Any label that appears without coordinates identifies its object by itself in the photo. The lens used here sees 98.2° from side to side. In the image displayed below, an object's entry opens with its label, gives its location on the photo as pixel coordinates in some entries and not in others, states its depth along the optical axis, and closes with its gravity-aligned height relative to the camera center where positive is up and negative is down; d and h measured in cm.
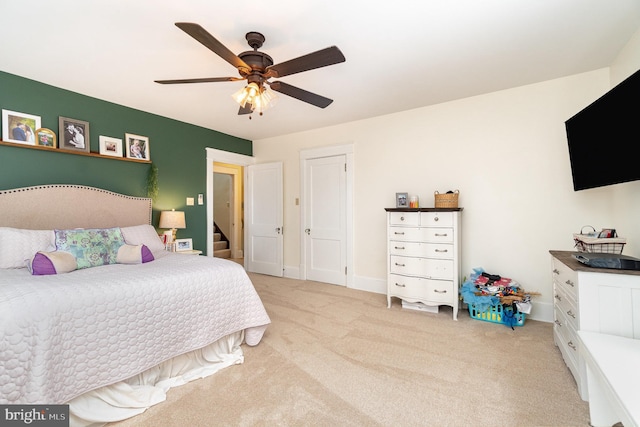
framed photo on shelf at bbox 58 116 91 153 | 296 +91
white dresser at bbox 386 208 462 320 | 303 -47
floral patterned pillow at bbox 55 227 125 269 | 232 -25
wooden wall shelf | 267 +71
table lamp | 360 -5
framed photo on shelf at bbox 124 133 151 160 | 350 +91
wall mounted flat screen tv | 164 +52
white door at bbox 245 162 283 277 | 497 -7
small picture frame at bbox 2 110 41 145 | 265 +89
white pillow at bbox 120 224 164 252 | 288 -22
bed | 138 -60
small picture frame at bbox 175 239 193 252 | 393 -41
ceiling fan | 166 +99
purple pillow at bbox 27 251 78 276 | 199 -34
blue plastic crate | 280 -106
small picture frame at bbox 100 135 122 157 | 329 +86
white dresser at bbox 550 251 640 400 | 157 -54
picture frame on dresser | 356 +18
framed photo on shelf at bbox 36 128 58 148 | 282 +82
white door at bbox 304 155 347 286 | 432 -8
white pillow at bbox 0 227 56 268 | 221 -23
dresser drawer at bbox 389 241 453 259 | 306 -41
